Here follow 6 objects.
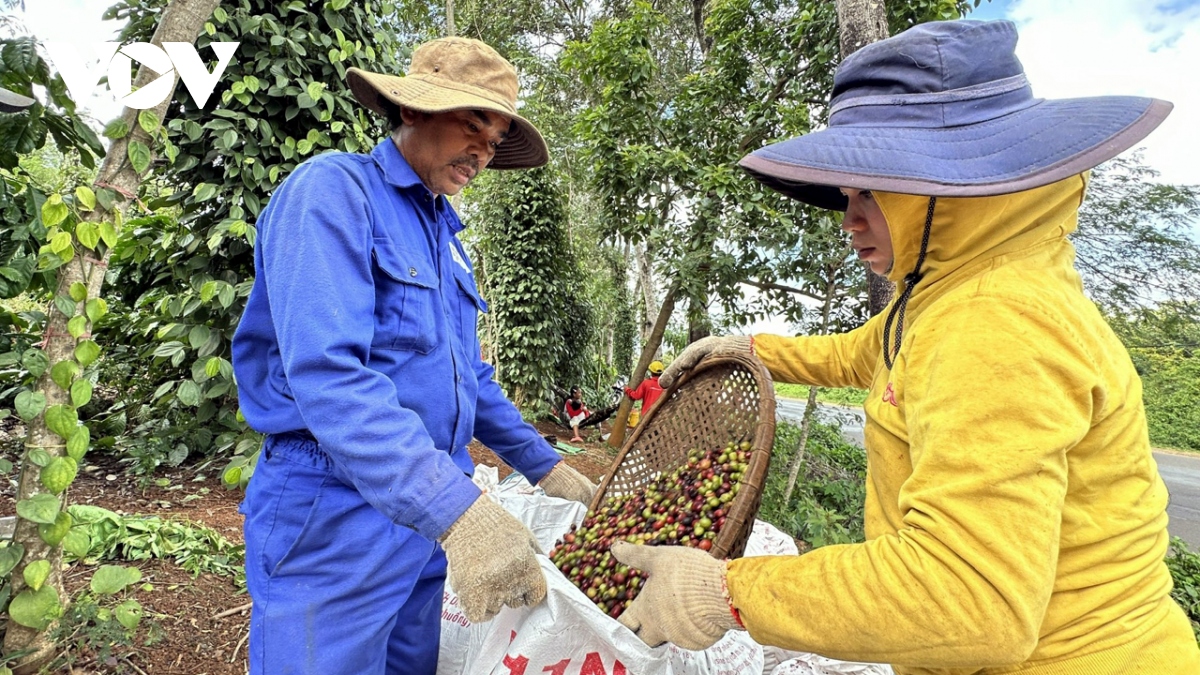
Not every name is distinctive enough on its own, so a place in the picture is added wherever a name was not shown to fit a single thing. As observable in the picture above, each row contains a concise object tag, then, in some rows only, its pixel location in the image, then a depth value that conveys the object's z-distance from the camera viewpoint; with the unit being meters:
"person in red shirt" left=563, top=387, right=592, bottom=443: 8.20
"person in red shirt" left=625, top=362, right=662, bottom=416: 6.52
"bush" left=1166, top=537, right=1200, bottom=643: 4.30
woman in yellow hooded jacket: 0.78
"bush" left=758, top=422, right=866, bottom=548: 4.43
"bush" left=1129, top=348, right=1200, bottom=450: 15.83
